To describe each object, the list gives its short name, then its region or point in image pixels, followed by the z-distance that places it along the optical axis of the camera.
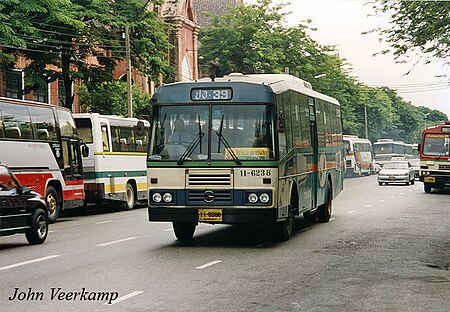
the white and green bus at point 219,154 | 15.22
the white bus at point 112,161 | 28.95
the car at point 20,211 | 15.76
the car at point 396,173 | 52.50
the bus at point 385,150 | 87.62
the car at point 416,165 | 63.47
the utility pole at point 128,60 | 36.50
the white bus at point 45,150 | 22.64
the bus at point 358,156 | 72.12
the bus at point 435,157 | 40.28
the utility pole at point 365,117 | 94.76
